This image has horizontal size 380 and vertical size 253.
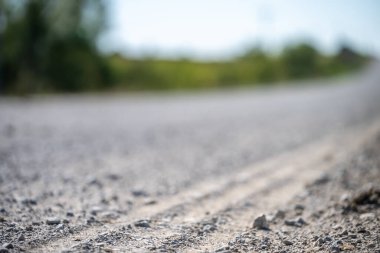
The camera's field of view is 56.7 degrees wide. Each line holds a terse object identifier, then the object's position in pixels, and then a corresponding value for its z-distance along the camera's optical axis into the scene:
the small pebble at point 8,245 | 2.62
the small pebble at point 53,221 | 3.13
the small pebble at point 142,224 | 3.20
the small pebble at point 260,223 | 3.29
